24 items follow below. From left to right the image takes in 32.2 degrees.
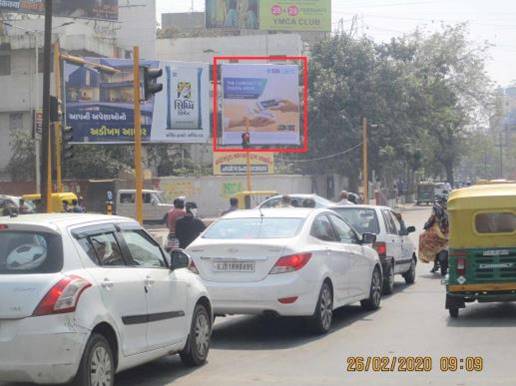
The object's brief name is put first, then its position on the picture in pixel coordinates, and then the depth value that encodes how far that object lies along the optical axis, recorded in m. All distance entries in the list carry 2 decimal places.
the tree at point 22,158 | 52.75
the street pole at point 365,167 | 53.17
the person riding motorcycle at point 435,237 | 19.27
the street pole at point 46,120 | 23.86
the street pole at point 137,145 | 17.73
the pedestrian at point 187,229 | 15.55
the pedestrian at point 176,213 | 16.94
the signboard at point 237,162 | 54.22
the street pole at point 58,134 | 31.43
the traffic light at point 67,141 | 30.05
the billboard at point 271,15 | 78.75
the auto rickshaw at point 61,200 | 28.80
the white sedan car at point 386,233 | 15.95
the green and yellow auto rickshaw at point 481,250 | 12.24
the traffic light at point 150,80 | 17.84
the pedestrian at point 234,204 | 21.44
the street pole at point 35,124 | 35.04
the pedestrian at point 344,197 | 22.84
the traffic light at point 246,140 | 37.16
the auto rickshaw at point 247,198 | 37.50
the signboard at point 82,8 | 56.50
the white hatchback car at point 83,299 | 6.82
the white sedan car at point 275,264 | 10.84
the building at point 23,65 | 54.41
